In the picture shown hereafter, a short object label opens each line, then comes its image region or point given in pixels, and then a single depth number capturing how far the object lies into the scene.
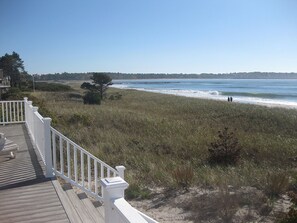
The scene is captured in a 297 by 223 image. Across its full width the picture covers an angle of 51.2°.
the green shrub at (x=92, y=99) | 32.75
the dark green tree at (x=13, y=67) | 62.38
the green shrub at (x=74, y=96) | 43.09
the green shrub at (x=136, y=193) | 6.38
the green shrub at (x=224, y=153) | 9.35
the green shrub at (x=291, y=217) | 4.12
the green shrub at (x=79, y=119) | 15.07
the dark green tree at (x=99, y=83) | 42.91
